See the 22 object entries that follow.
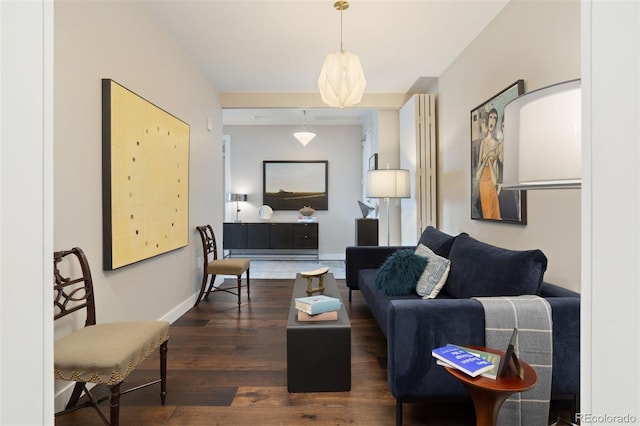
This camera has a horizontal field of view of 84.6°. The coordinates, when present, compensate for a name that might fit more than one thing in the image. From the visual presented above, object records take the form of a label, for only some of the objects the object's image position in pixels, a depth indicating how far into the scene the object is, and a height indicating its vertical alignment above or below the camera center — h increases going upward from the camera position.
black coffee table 2.06 -0.89
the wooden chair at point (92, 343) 1.47 -0.62
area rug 5.68 -1.07
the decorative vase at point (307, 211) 7.38 -0.05
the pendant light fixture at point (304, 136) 6.32 +1.31
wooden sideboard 7.00 -0.55
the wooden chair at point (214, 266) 3.84 -0.63
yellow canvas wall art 2.26 +0.24
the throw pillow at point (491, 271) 1.86 -0.37
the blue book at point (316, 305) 2.12 -0.59
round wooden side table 1.22 -0.63
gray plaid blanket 1.57 -0.63
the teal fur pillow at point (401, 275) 2.64 -0.51
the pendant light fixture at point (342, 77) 2.68 +1.02
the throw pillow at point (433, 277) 2.51 -0.50
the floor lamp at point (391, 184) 4.15 +0.29
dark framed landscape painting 7.56 +0.61
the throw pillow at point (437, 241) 2.88 -0.29
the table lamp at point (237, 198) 7.42 +0.22
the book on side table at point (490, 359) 1.30 -0.59
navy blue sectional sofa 1.61 -0.61
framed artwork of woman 2.59 +0.35
